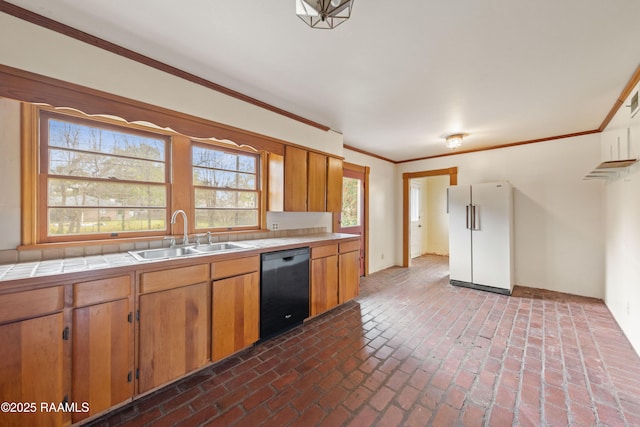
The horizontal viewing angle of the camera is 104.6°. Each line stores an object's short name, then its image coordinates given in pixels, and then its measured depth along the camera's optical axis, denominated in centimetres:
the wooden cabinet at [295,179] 312
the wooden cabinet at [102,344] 150
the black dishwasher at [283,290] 248
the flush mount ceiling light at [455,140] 390
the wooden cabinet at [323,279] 298
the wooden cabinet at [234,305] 211
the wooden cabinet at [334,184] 371
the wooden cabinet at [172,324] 175
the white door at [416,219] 691
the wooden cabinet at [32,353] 130
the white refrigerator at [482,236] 387
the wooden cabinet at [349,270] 339
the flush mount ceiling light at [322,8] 120
